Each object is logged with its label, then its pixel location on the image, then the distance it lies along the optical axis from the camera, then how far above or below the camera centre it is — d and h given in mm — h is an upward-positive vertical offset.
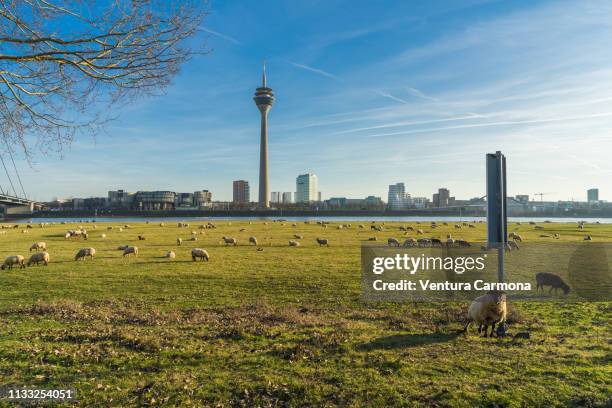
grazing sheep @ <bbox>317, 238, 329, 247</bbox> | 39875 -3509
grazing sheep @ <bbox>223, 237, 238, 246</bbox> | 40628 -3469
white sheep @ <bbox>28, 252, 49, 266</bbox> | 25922 -3446
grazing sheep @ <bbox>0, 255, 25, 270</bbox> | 24542 -3508
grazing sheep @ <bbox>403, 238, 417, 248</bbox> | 37106 -3444
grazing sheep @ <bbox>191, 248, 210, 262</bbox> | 28609 -3444
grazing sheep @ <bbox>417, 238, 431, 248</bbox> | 37875 -3407
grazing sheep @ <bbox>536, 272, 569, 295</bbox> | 17125 -3357
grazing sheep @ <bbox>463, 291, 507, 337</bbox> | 10164 -2765
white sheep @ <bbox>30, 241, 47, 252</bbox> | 33397 -3410
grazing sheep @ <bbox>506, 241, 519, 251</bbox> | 33350 -3383
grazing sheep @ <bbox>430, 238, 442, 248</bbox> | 37094 -3440
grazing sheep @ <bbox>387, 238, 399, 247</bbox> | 37153 -3338
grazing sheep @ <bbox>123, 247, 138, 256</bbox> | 30598 -3441
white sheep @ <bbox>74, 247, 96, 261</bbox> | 28734 -3456
